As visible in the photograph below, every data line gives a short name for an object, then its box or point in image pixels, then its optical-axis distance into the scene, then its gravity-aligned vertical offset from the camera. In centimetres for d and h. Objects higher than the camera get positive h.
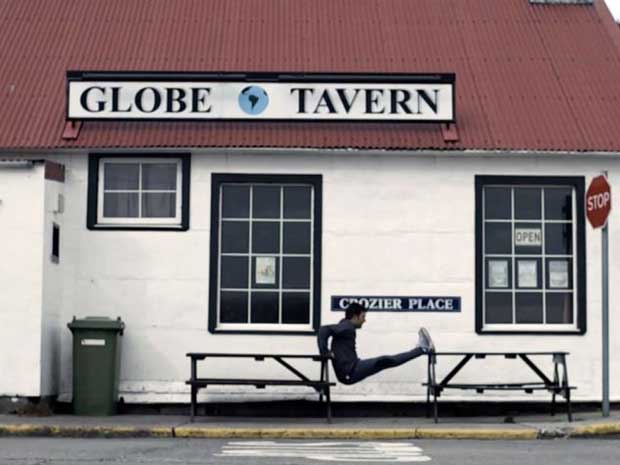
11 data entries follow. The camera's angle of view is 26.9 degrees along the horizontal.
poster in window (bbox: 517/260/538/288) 1673 +57
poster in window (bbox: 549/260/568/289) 1670 +53
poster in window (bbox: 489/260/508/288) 1664 +53
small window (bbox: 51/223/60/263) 1622 +84
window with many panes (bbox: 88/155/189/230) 1655 +156
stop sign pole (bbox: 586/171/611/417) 1523 +75
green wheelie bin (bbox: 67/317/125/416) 1585 -64
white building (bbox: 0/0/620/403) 1639 +110
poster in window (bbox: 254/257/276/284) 1667 +58
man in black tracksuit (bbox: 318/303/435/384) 1531 -45
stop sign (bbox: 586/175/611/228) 1513 +135
